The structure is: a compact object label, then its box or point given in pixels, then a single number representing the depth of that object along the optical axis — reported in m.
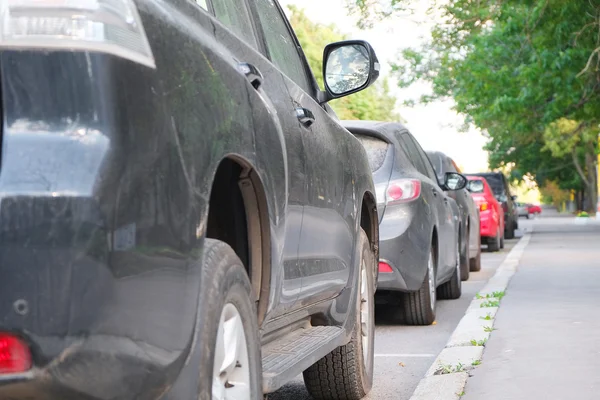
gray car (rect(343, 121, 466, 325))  9.04
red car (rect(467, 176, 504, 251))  22.06
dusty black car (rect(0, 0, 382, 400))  2.29
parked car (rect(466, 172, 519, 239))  28.98
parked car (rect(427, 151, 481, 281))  13.90
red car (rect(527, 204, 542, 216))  97.80
